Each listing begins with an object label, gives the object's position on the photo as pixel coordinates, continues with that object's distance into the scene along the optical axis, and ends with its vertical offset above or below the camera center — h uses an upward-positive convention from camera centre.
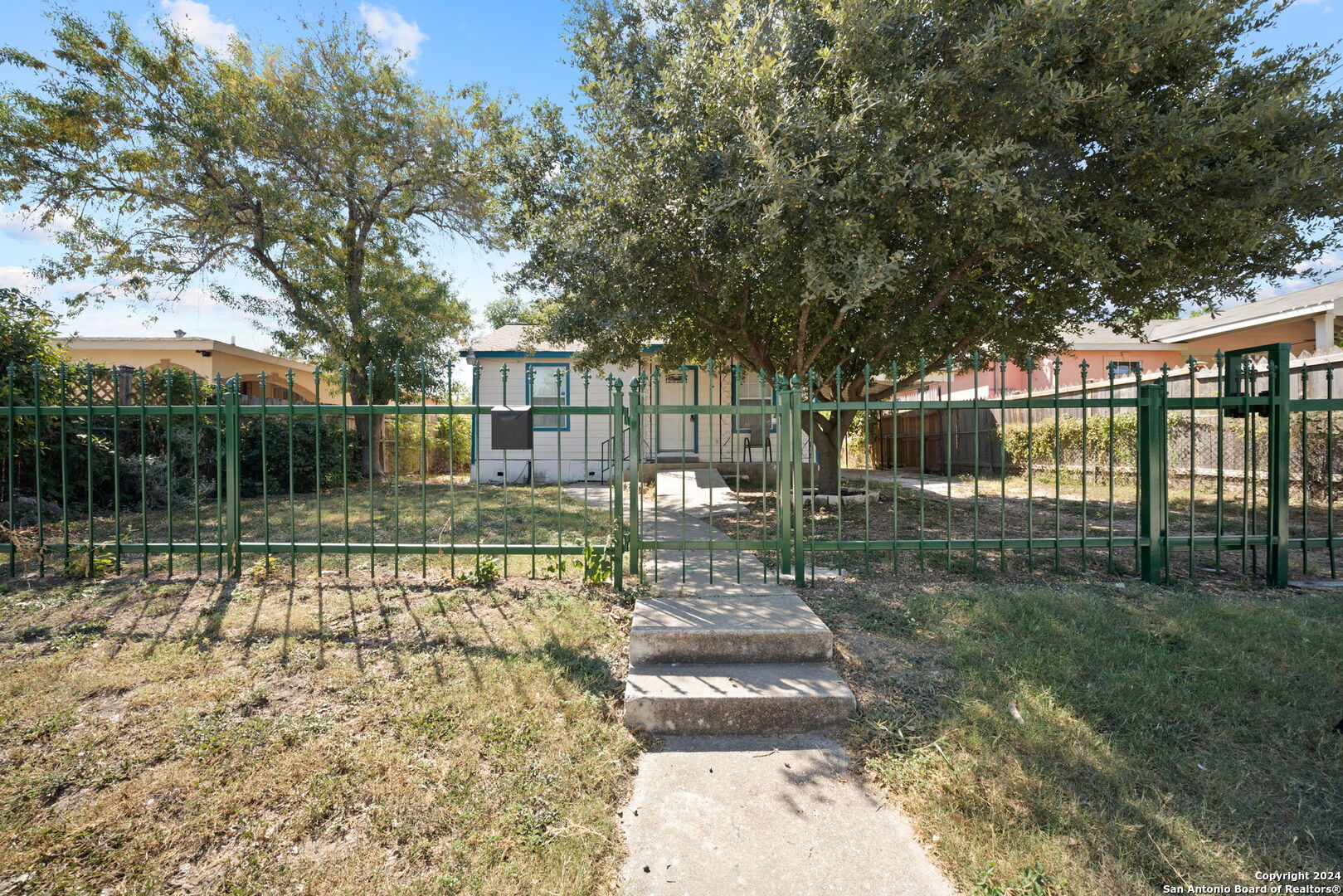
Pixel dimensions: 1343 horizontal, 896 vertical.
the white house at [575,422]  13.77 +0.70
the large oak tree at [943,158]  4.93 +2.63
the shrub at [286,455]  10.55 -0.03
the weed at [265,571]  4.92 -0.98
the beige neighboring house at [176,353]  16.38 +2.84
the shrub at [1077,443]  11.06 +0.11
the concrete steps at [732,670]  3.04 -1.24
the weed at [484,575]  4.84 -0.99
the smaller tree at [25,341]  6.78 +1.34
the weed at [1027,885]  1.94 -1.43
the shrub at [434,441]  16.67 +0.31
